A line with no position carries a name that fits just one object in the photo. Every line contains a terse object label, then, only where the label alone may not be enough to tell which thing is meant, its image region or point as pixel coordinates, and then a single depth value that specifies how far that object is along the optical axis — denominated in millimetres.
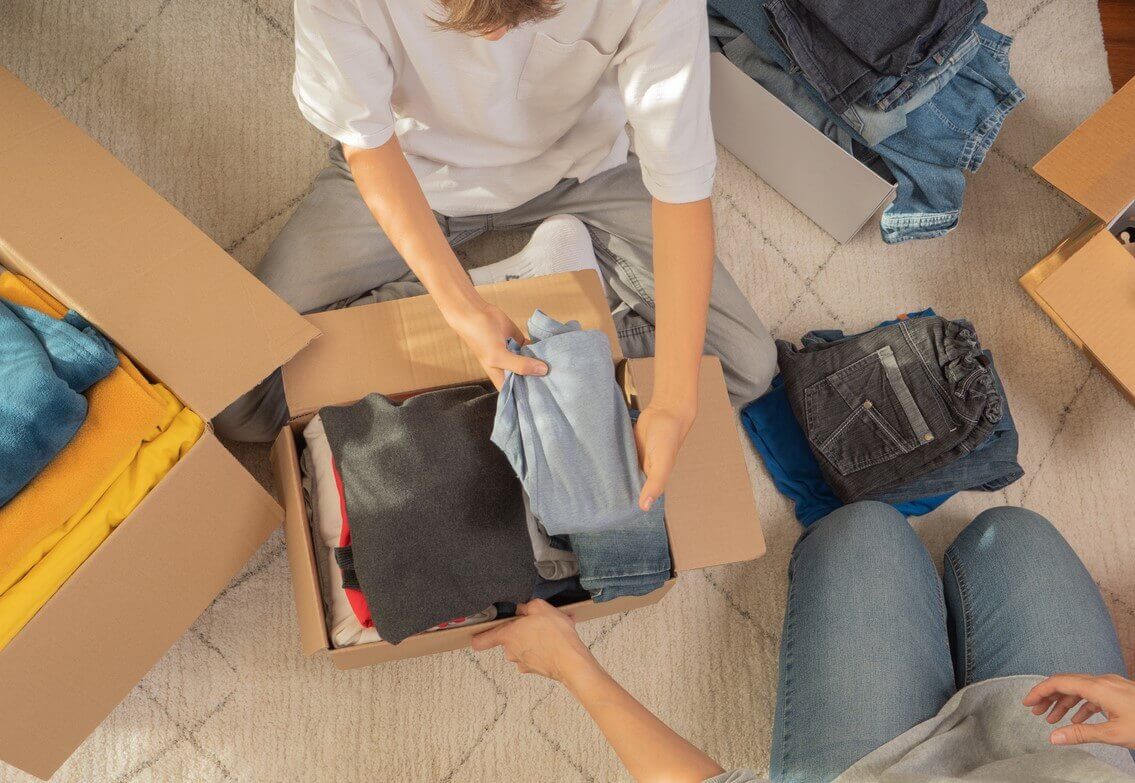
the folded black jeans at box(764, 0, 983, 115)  1124
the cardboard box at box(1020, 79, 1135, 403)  1187
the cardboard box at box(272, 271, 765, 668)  959
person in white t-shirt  788
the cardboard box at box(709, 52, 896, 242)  1228
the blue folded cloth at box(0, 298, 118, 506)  796
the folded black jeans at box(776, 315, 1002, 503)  1149
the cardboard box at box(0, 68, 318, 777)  850
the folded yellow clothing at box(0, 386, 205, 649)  808
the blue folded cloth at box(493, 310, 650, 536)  829
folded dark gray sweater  873
